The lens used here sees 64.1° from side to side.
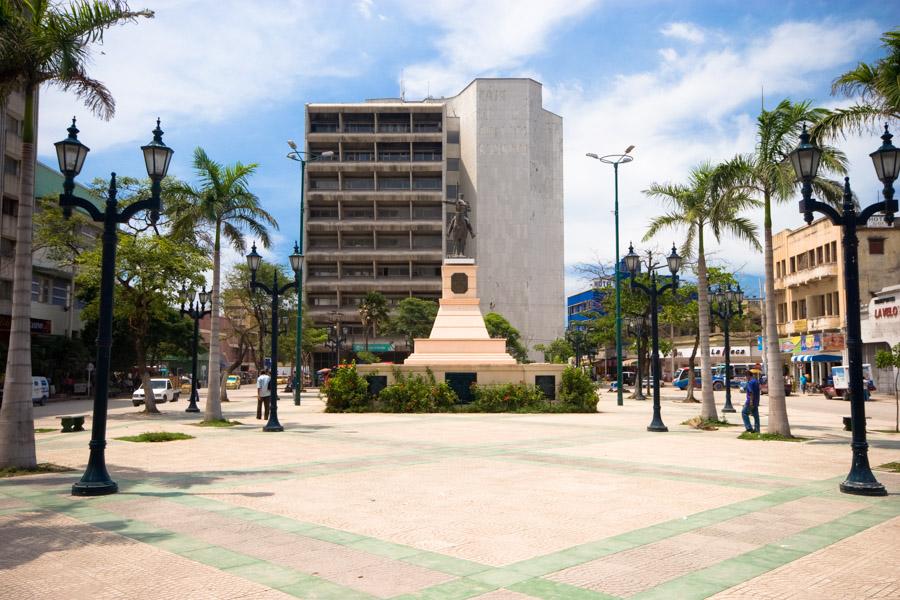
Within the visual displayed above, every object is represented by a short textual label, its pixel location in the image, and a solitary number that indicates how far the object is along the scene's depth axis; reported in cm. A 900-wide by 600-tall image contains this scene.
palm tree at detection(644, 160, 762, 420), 1897
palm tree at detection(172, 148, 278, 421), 2220
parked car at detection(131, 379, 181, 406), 4338
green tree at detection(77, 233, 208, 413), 2739
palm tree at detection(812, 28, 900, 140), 1252
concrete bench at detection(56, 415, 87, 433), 2005
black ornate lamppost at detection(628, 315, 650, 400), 3953
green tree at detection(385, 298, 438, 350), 7038
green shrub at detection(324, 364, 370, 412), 2723
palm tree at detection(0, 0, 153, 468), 1170
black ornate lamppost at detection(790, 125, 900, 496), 968
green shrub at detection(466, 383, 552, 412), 2670
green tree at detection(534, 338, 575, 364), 7762
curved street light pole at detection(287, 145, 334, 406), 3347
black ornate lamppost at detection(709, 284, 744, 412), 2866
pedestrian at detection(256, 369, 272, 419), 2423
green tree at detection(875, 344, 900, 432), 2280
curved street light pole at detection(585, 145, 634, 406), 3441
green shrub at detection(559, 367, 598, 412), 2750
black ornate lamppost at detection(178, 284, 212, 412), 2812
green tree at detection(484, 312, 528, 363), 7250
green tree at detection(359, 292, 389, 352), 6949
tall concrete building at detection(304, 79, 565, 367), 8019
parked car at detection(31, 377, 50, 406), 4015
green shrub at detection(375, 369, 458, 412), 2672
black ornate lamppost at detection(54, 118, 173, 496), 970
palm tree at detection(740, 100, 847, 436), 1636
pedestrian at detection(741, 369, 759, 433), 1714
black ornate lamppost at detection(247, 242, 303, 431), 1991
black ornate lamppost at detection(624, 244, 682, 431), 1937
